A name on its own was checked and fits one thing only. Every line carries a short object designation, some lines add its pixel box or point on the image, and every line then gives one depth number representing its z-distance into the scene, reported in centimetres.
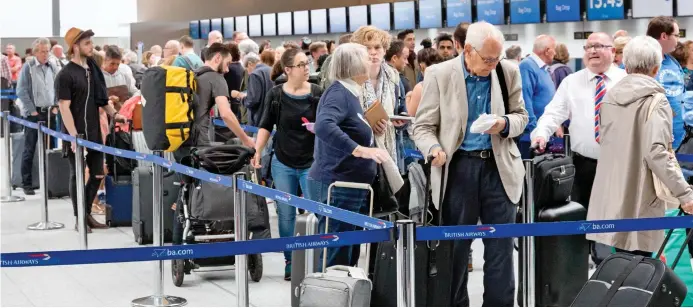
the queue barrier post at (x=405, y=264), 395
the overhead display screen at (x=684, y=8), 1153
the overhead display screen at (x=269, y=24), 2322
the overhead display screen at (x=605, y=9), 1270
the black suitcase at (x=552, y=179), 564
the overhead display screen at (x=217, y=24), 2578
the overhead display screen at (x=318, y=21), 2093
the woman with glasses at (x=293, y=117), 667
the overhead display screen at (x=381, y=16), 1864
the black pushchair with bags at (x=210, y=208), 675
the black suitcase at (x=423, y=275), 504
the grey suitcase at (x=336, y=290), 444
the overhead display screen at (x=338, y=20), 2017
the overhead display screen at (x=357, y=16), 1948
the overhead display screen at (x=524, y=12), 1427
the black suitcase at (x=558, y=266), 555
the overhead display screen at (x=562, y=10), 1348
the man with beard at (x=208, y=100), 791
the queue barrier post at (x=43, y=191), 941
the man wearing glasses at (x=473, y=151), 512
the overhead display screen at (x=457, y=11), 1609
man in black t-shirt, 875
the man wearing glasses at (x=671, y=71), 644
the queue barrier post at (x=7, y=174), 1135
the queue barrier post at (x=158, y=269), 644
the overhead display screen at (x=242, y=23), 2453
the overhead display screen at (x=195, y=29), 2670
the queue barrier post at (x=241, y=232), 532
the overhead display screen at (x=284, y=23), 2250
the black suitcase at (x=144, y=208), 808
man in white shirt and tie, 640
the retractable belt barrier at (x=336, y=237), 377
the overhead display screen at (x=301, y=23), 2170
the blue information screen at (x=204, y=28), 2616
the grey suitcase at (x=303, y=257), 558
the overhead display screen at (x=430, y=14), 1689
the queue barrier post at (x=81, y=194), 820
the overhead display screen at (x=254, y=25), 2380
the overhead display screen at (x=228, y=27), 2528
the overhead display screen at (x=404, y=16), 1775
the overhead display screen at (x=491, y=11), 1508
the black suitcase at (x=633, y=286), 425
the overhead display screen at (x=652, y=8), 1181
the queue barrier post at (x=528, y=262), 539
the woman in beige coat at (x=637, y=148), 521
